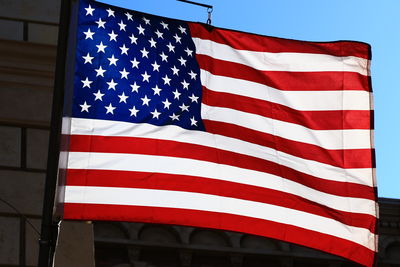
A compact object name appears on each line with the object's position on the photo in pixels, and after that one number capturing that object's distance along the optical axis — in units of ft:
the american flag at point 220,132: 28.78
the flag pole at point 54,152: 24.95
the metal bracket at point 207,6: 32.18
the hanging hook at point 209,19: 32.16
